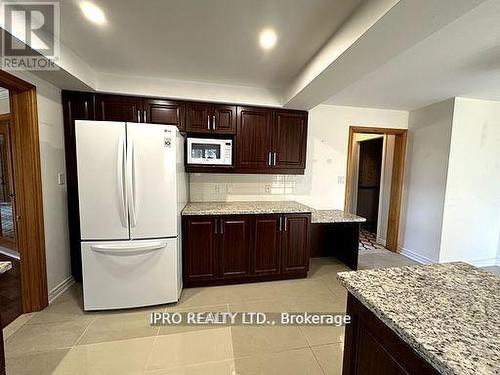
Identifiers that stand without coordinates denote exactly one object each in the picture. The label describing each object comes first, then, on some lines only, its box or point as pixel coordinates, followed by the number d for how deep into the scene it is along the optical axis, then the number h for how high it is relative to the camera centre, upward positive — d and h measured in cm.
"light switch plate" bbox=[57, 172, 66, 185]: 254 -14
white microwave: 288 +23
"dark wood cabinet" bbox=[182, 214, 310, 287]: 268 -94
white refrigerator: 210 -42
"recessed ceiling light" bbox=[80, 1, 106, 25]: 153 +106
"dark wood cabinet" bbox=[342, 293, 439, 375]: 78 -69
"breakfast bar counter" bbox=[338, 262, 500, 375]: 69 -52
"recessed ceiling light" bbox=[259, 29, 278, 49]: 180 +108
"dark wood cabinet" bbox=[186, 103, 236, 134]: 287 +64
